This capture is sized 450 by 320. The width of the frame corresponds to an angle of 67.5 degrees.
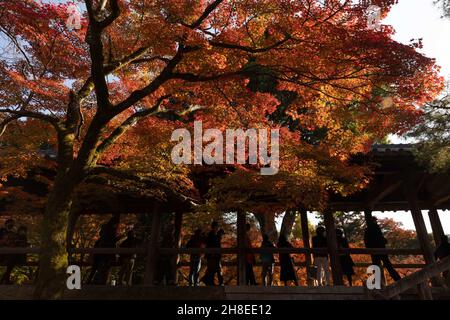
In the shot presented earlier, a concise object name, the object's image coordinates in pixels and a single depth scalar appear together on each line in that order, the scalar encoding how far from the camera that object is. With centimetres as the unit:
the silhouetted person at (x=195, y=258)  935
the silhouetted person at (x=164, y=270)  977
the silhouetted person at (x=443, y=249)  887
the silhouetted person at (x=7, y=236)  980
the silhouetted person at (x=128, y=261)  1016
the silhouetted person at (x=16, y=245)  954
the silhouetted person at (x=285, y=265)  938
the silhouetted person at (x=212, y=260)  923
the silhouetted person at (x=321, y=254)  951
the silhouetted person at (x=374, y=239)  916
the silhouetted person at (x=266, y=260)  941
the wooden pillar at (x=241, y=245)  934
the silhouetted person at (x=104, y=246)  960
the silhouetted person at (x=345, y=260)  923
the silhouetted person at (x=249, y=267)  950
